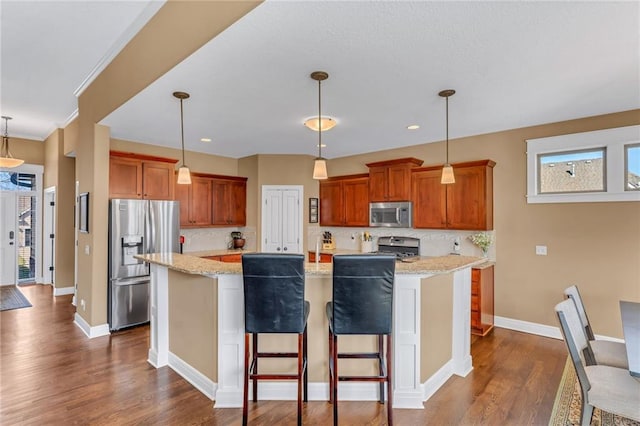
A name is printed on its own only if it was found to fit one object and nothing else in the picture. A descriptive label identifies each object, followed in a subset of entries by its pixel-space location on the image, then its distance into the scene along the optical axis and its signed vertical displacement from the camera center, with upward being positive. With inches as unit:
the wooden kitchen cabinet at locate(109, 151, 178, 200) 173.2 +21.9
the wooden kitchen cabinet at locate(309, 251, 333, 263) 230.5 -31.4
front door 259.0 -19.4
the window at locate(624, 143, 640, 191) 141.5 +21.4
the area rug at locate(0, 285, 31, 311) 203.8 -58.5
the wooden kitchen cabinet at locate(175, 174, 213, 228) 218.4 +8.8
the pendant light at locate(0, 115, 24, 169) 208.7 +46.7
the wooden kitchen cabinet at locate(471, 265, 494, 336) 160.2 -44.9
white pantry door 237.6 -3.6
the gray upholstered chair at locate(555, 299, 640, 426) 72.1 -42.0
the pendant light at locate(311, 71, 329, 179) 117.0 +17.0
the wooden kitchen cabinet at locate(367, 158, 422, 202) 203.6 +23.2
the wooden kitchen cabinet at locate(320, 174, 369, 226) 231.0 +10.3
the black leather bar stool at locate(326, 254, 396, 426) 85.4 -22.5
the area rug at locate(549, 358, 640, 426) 91.4 -60.1
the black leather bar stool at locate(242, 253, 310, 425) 86.0 -22.6
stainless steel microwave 205.0 -0.6
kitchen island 100.5 -39.8
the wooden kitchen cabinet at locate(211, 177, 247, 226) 235.6 +9.8
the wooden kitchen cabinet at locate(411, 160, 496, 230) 174.4 +9.6
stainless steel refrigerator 163.8 -18.4
